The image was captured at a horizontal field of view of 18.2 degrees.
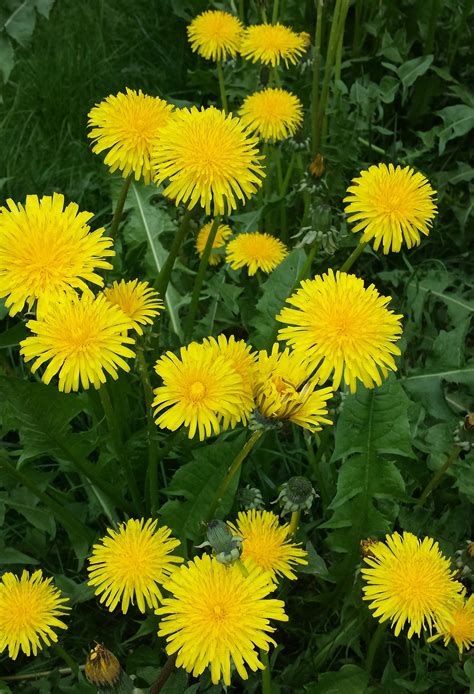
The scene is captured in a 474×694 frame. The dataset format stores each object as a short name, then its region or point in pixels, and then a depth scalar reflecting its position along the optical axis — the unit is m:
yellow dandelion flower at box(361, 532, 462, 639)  0.56
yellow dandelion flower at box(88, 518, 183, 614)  0.57
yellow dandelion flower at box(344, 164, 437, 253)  0.61
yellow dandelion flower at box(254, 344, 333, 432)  0.55
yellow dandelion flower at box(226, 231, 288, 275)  0.76
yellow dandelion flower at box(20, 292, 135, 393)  0.55
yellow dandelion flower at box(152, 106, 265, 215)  0.60
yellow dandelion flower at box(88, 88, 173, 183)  0.63
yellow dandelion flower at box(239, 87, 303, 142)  0.77
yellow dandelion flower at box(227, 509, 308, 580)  0.58
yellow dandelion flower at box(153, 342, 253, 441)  0.56
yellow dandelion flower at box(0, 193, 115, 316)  0.56
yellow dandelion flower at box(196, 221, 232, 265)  0.79
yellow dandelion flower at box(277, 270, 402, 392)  0.55
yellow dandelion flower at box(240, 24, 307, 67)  0.80
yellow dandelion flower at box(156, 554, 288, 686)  0.51
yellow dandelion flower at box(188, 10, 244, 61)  0.82
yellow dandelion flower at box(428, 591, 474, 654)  0.59
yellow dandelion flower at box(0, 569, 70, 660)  0.57
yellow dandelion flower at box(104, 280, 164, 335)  0.59
